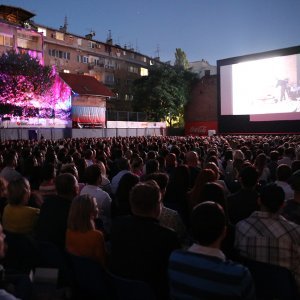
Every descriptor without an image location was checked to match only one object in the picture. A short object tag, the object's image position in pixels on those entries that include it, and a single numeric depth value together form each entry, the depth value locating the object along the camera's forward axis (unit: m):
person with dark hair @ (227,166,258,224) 4.34
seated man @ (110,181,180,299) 2.76
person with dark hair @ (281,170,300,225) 3.72
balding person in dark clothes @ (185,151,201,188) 6.93
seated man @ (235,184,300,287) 3.03
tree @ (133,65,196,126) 43.88
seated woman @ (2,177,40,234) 4.00
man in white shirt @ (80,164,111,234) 4.98
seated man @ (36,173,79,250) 3.85
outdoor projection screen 27.81
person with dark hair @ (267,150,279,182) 7.83
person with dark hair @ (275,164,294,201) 5.27
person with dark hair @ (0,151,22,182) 6.81
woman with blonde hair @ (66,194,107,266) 3.29
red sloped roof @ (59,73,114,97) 39.53
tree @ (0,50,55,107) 31.58
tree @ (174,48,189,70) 59.13
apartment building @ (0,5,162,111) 37.75
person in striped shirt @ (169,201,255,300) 2.14
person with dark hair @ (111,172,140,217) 4.43
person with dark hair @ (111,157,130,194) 6.45
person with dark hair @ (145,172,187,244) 3.79
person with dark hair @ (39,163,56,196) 5.46
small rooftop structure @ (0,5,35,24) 39.69
